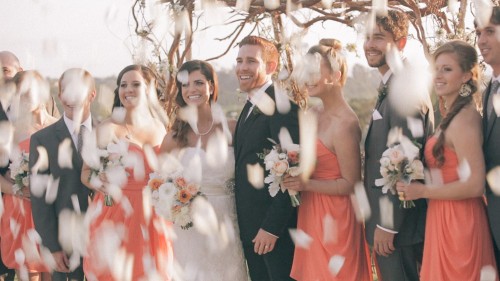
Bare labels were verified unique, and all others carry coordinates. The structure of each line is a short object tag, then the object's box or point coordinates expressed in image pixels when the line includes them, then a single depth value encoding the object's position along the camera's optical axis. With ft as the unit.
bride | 14.65
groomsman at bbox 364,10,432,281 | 12.63
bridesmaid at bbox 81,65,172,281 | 15.64
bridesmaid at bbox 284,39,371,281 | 13.37
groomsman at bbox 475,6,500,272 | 11.78
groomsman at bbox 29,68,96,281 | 16.10
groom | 13.80
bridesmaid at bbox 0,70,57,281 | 17.88
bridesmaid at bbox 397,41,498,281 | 11.89
